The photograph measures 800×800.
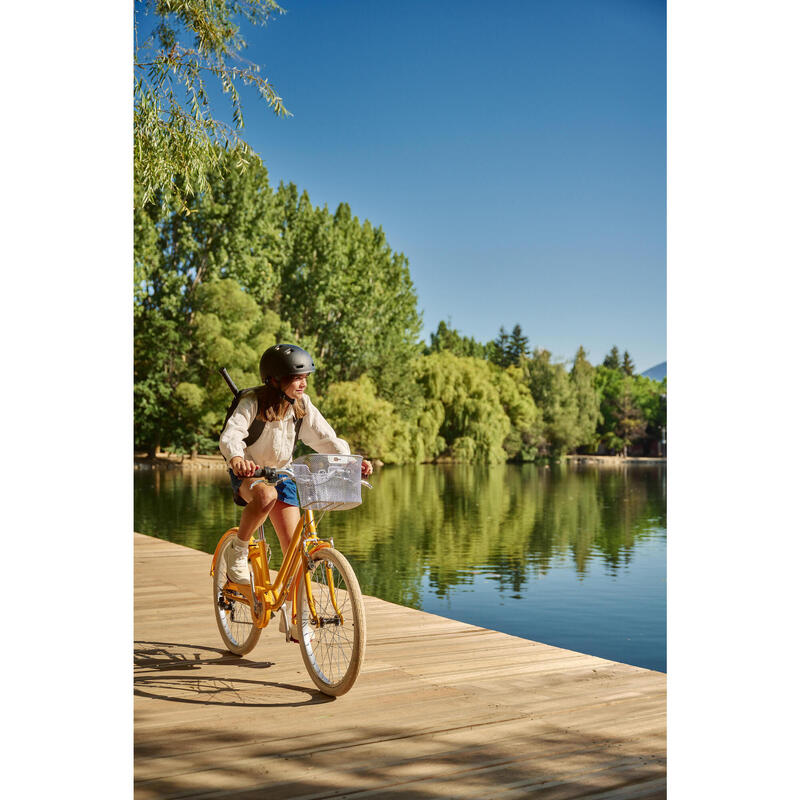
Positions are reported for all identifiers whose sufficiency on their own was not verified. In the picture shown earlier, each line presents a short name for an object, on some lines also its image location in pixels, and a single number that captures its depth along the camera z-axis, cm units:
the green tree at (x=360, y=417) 2520
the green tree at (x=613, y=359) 5872
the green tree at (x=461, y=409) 2981
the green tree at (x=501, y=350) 5191
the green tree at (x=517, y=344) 5312
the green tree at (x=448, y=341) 4478
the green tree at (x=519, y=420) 3469
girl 283
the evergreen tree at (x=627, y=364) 5862
